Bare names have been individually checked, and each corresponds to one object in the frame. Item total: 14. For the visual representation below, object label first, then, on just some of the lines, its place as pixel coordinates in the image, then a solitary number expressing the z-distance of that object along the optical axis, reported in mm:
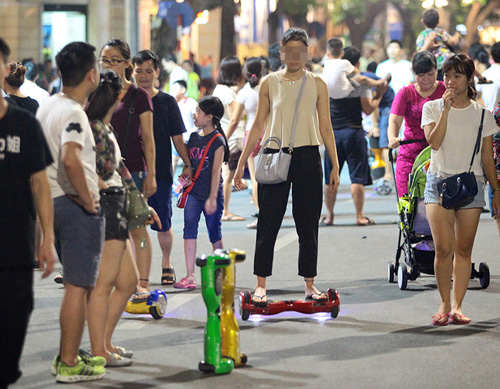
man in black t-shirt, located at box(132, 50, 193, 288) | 15852
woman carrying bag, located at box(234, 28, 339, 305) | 14922
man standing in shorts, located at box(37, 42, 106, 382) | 10703
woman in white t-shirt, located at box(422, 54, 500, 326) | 14156
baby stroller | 16656
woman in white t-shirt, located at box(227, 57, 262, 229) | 24766
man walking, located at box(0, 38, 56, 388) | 8687
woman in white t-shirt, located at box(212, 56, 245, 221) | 25375
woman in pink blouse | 17672
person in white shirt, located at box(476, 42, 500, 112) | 20469
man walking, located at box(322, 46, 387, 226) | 24203
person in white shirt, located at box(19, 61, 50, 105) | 21562
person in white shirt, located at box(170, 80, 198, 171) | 31719
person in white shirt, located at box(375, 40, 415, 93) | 33094
